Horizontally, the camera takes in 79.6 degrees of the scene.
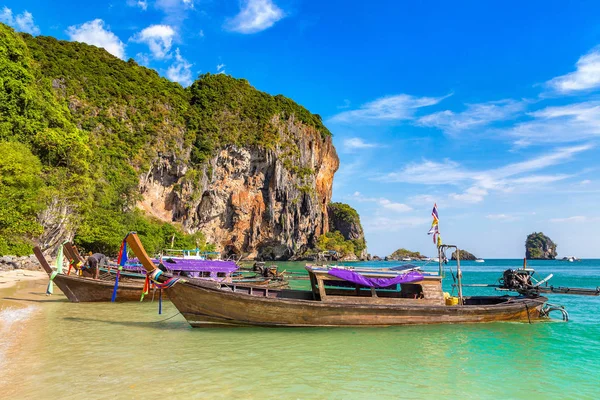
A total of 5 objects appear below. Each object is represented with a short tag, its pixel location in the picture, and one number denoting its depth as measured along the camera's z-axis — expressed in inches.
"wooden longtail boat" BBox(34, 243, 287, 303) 564.4
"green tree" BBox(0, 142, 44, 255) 920.3
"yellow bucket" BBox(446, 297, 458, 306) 498.9
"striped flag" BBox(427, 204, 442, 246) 529.0
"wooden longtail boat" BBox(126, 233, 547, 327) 401.7
